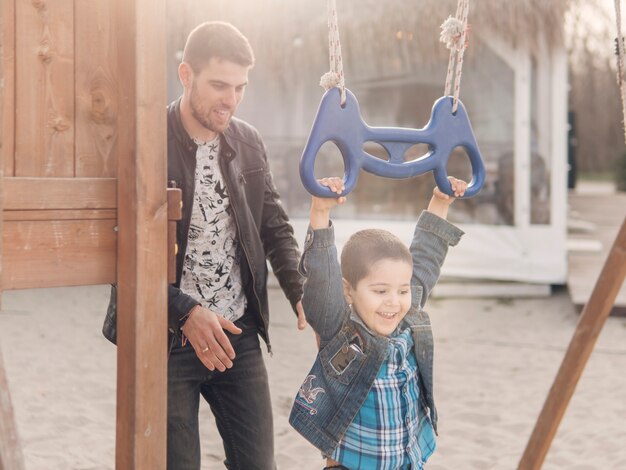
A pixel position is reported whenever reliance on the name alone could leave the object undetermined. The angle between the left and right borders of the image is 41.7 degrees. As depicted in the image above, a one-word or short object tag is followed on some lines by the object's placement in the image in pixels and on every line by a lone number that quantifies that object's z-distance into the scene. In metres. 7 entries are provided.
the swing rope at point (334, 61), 1.81
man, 2.16
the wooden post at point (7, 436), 1.49
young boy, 1.93
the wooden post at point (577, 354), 2.49
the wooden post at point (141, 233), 1.72
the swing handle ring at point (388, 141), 1.87
